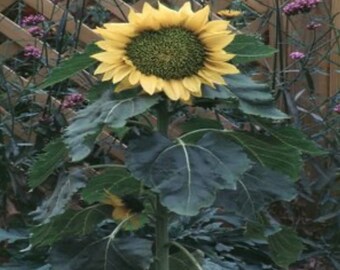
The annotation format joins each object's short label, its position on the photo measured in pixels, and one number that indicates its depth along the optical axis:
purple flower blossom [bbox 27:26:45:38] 2.85
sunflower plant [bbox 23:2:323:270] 1.32
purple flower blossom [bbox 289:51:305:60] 2.78
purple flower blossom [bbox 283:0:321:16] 2.67
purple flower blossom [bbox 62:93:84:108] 2.60
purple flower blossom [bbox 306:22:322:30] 2.79
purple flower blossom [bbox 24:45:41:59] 2.85
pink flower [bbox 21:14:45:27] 2.87
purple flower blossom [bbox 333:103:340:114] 2.60
